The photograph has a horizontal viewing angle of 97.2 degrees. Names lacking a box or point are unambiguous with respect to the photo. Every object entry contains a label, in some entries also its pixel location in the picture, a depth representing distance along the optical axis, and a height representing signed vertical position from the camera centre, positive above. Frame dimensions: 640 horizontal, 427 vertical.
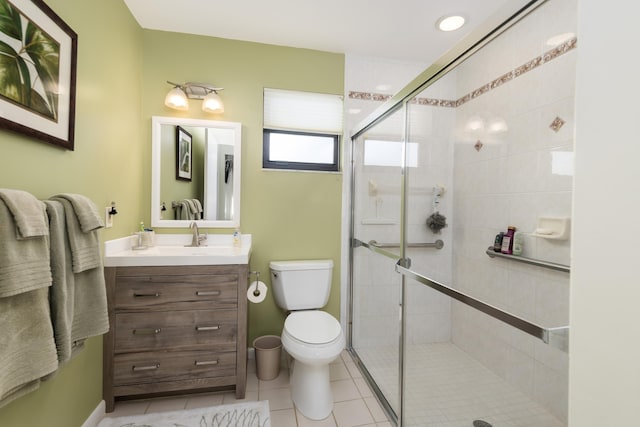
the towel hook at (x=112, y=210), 1.62 -0.02
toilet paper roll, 1.89 -0.56
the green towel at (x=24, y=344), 0.83 -0.44
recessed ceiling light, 1.83 +1.28
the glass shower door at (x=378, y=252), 1.73 -0.28
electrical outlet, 1.58 -0.07
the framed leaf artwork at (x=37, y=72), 0.95 +0.50
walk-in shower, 1.19 -0.08
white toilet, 1.55 -0.71
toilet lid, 1.59 -0.71
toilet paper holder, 1.91 -0.55
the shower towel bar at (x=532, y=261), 1.18 -0.22
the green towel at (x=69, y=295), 1.01 -0.36
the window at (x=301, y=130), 2.21 +0.64
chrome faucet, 2.04 -0.21
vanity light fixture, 1.99 +0.81
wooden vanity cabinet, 1.57 -0.70
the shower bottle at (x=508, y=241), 1.45 -0.14
